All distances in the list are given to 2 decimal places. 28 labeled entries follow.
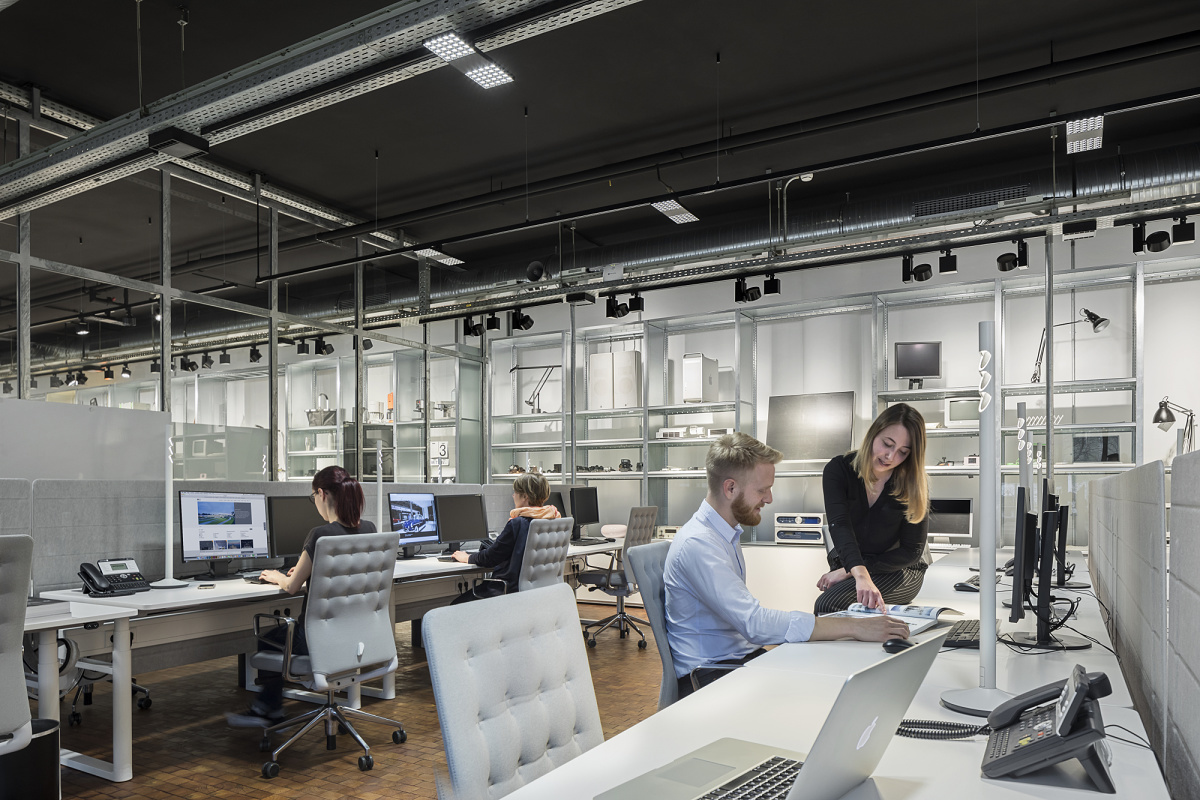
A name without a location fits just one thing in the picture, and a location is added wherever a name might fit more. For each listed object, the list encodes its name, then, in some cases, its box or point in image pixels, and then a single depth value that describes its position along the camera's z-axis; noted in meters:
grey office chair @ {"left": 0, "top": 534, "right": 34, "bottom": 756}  2.41
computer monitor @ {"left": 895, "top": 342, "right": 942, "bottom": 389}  7.36
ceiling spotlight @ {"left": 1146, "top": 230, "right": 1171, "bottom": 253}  5.70
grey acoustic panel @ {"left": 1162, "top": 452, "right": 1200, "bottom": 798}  1.09
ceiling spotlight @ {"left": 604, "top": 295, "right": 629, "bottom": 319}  7.79
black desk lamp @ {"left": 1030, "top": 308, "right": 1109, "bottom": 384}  6.87
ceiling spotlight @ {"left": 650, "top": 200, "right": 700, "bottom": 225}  5.88
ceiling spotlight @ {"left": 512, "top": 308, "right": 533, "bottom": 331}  8.23
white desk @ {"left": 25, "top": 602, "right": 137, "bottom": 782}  2.94
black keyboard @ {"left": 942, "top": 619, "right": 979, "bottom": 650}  2.11
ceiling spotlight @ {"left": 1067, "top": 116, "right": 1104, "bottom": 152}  4.67
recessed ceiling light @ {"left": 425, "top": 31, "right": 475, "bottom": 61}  3.50
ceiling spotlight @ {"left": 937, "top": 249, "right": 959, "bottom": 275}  6.44
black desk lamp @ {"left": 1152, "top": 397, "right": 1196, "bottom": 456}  6.43
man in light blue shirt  2.13
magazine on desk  2.28
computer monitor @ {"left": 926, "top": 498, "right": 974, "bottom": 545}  6.85
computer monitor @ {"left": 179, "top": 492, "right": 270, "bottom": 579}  4.14
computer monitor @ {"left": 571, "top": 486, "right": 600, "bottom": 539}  7.82
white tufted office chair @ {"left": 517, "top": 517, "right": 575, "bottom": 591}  4.97
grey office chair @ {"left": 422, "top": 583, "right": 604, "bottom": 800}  1.29
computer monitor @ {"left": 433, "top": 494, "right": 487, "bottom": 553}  5.96
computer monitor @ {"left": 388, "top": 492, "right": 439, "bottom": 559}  5.63
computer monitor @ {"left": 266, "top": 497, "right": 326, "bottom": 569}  4.50
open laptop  0.95
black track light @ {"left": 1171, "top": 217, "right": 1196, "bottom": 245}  5.67
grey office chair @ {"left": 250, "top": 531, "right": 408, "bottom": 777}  3.59
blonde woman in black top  2.63
